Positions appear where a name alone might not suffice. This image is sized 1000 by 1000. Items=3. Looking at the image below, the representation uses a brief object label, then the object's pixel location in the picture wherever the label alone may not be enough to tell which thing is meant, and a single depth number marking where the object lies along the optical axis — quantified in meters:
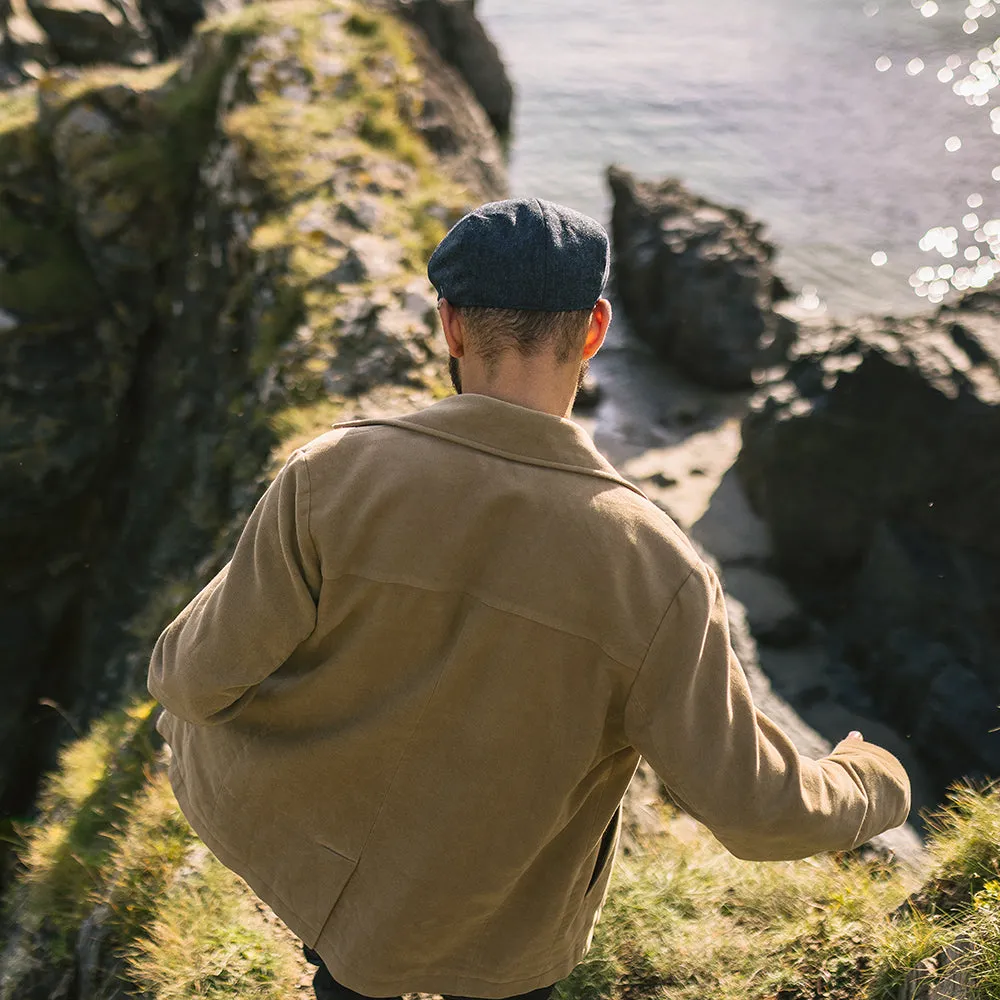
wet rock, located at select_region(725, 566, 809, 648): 8.96
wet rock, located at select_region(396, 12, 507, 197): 10.36
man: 1.98
